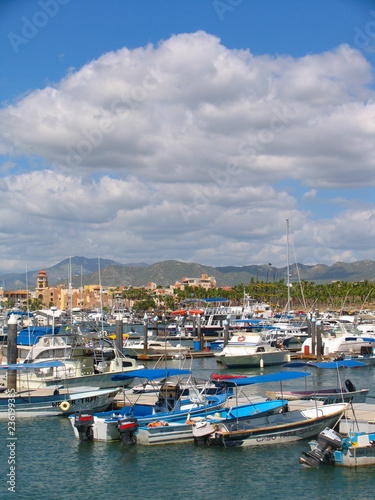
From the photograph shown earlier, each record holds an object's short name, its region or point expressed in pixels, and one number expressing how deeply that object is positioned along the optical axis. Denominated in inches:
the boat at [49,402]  1155.3
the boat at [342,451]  831.7
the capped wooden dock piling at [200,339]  2667.3
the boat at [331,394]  1180.9
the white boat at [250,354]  2031.3
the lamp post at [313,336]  2238.9
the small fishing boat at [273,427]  932.0
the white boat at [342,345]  2298.2
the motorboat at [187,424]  949.2
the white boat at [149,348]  2455.7
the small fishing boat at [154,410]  983.0
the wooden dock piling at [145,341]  2357.5
